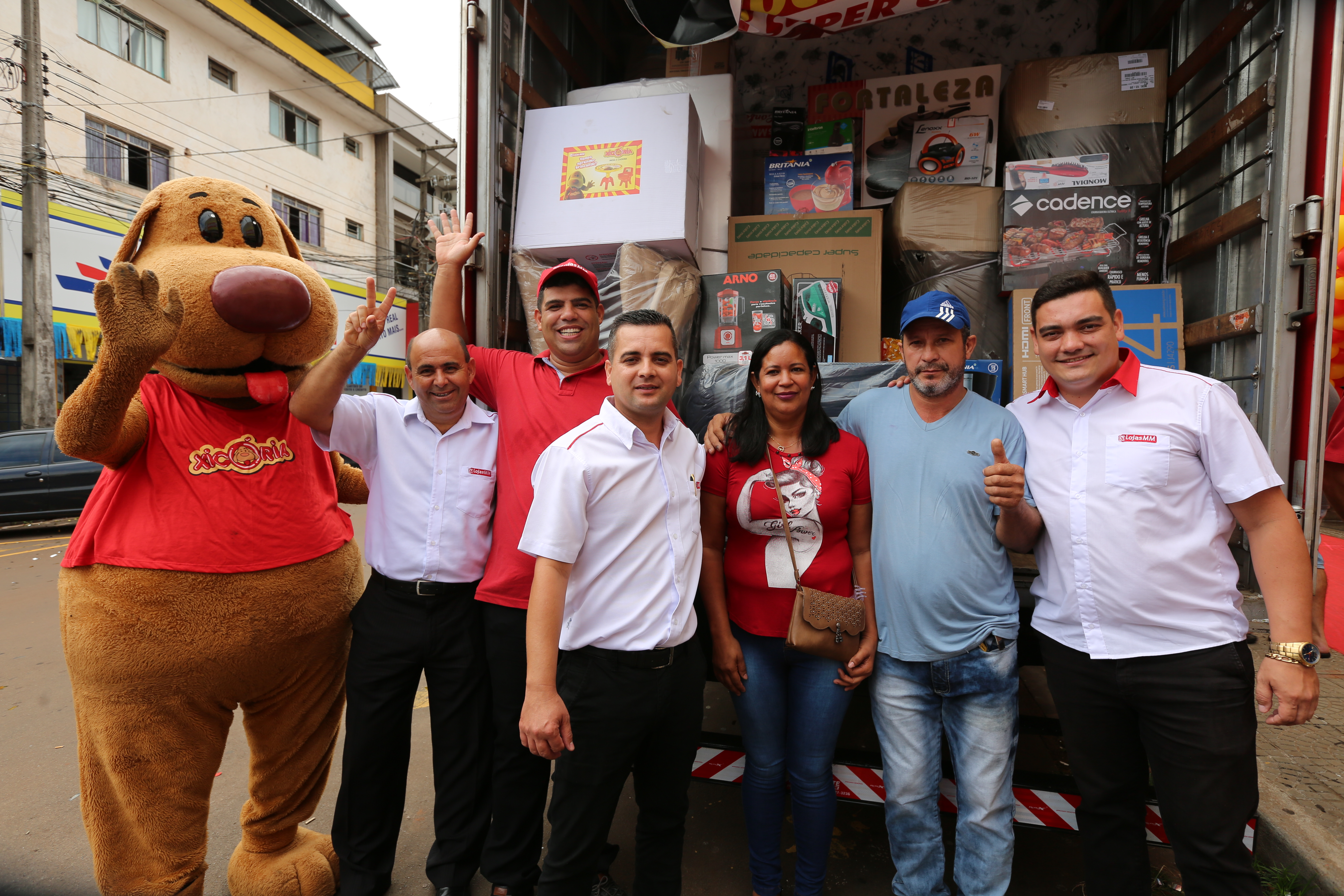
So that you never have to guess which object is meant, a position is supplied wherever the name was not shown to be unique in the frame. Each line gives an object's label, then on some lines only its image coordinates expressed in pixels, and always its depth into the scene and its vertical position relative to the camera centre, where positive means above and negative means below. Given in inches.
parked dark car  308.3 -32.6
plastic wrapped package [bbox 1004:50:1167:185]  124.8 +58.8
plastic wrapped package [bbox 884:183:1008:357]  125.7 +32.3
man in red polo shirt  82.0 -11.8
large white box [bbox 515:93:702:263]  112.0 +39.1
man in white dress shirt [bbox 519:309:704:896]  67.4 -19.2
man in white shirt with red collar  65.4 -16.3
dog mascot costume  73.2 -16.7
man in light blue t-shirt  75.2 -20.7
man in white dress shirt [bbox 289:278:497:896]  82.8 -24.4
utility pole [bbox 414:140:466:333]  714.2 +155.0
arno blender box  108.5 +16.9
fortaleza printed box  142.3 +64.6
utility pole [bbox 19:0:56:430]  378.9 +82.8
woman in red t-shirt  78.8 -18.6
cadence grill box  119.0 +33.0
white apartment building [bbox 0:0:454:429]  444.5 +238.6
